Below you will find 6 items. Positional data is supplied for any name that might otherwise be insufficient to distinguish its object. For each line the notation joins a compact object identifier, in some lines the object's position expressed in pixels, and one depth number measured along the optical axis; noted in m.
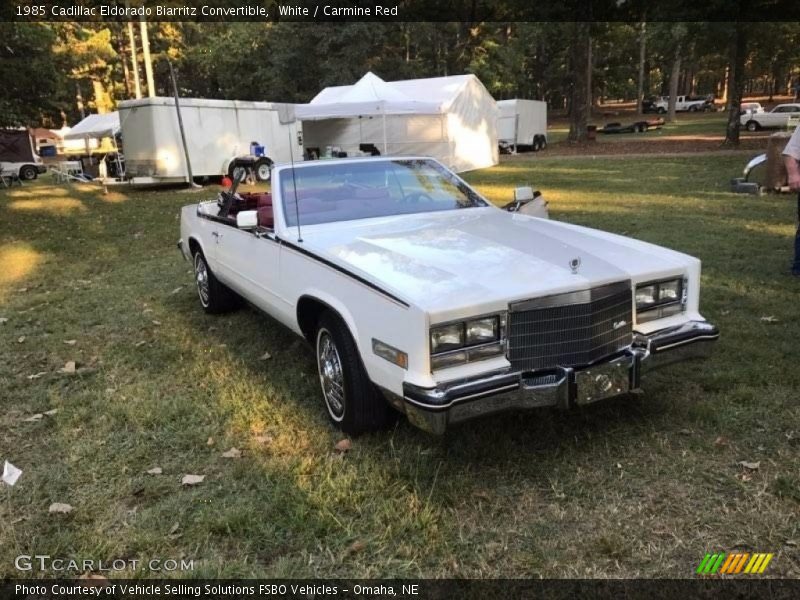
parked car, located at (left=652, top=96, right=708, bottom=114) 57.75
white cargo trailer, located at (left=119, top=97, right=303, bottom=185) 18.92
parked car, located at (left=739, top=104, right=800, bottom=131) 32.53
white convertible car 2.91
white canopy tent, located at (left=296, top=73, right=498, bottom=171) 19.41
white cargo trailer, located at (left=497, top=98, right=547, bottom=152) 29.14
